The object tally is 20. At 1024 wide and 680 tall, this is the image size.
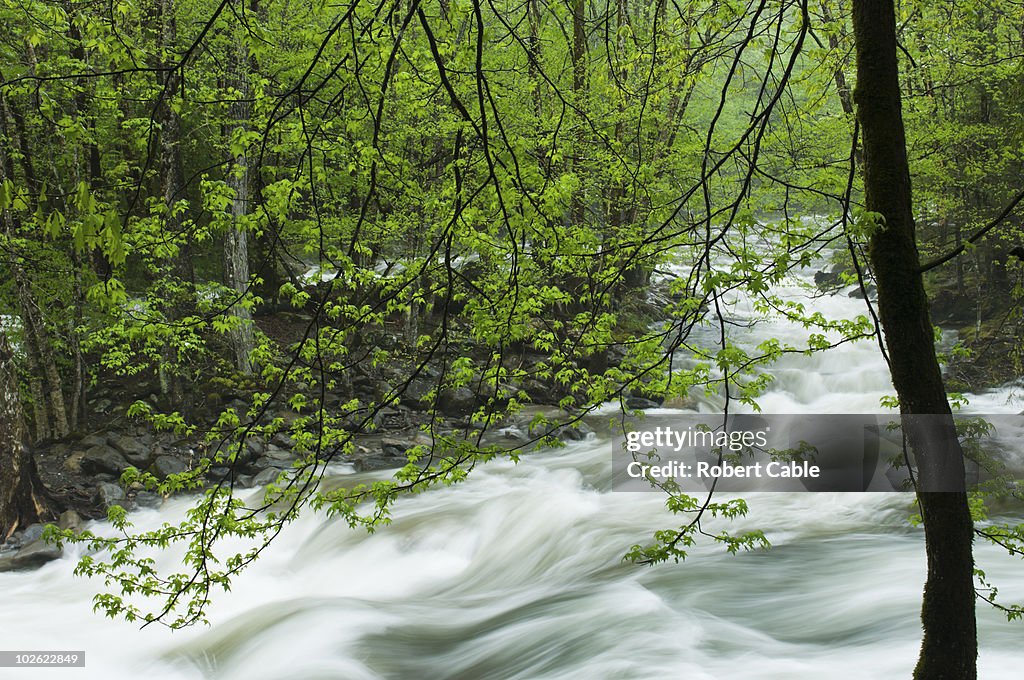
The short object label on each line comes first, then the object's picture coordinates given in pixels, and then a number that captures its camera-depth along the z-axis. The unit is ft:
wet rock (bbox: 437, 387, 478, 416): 43.91
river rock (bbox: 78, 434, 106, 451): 36.04
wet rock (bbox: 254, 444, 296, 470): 36.32
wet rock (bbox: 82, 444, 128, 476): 34.45
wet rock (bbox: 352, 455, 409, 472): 37.06
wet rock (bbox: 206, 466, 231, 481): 35.41
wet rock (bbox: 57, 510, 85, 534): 29.60
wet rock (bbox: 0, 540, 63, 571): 27.25
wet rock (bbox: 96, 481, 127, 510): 32.01
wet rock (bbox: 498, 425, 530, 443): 41.16
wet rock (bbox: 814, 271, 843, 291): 64.34
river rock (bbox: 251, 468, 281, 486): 34.58
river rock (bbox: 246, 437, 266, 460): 36.46
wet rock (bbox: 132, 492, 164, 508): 33.55
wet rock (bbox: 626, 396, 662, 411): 44.05
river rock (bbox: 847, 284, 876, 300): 60.23
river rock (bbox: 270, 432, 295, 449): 38.59
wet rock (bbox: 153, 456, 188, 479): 34.53
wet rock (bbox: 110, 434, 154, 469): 35.63
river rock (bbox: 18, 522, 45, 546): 28.94
